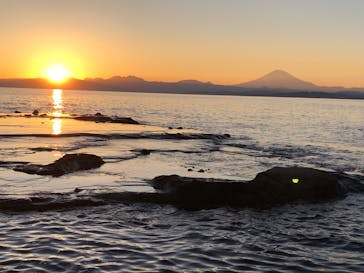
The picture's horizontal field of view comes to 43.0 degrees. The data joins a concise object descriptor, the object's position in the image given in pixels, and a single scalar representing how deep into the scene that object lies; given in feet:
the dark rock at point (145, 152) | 118.42
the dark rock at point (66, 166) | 80.28
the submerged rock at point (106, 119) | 239.30
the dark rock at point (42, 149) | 116.20
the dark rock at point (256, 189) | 65.51
